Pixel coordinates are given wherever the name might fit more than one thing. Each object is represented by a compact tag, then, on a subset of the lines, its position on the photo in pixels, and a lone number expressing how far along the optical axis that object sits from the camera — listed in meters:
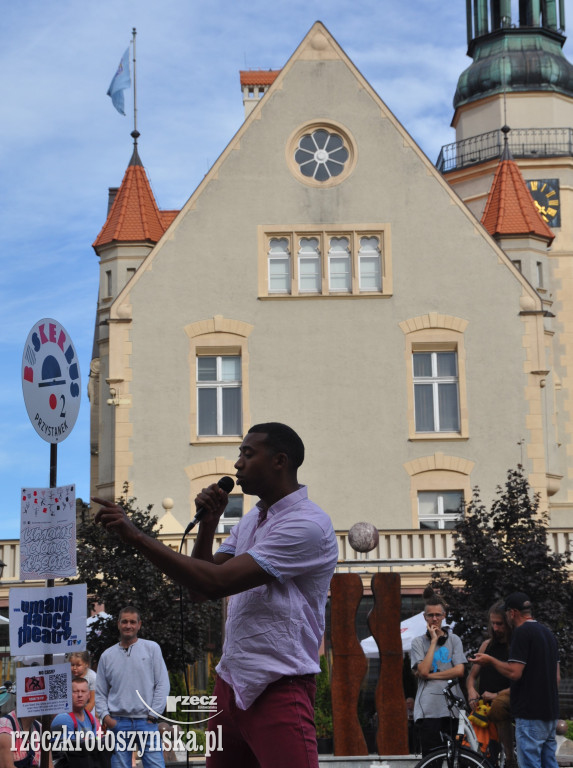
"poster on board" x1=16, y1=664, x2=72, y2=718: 8.87
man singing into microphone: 5.54
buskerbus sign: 9.22
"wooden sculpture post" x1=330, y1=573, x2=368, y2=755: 16.02
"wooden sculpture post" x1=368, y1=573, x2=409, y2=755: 15.94
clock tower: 45.81
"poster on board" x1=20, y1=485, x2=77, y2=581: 8.94
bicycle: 10.58
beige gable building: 30.97
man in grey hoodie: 11.74
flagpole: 35.19
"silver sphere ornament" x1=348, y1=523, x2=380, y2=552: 25.02
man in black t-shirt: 10.60
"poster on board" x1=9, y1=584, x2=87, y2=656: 8.85
